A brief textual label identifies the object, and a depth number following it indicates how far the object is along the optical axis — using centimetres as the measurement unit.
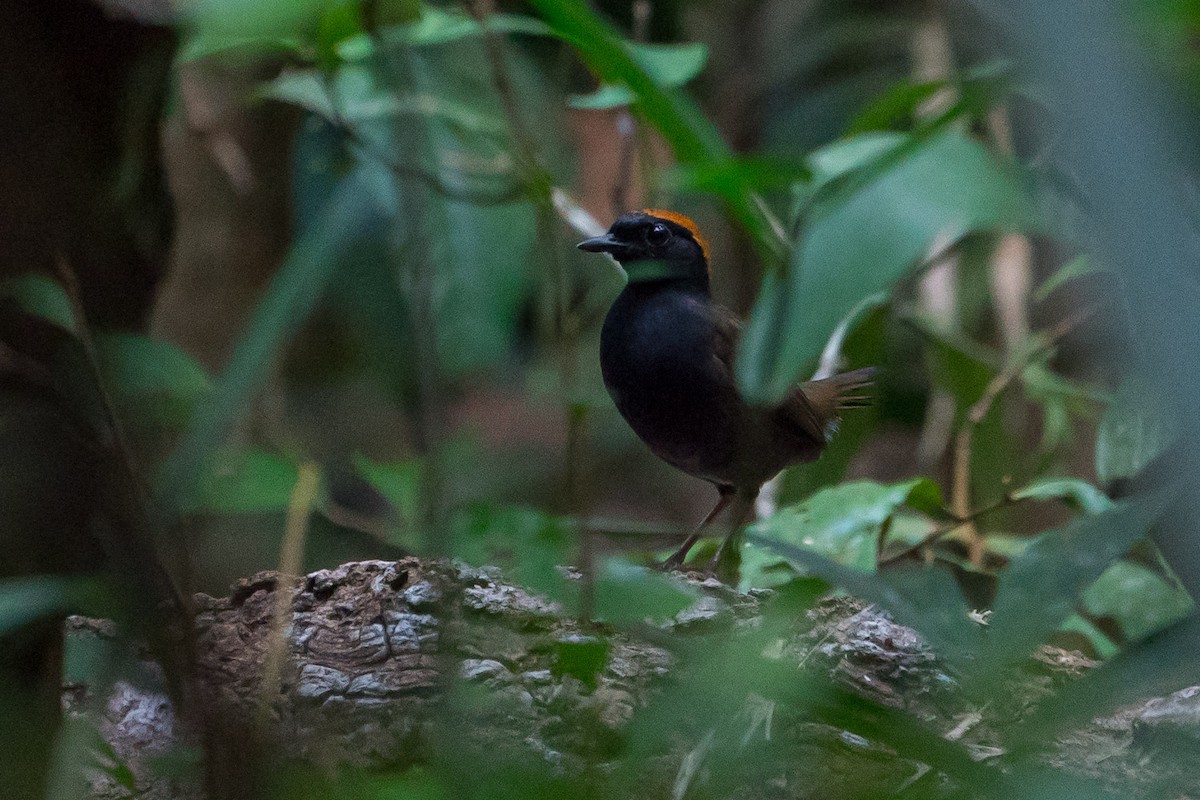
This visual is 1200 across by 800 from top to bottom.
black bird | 622
